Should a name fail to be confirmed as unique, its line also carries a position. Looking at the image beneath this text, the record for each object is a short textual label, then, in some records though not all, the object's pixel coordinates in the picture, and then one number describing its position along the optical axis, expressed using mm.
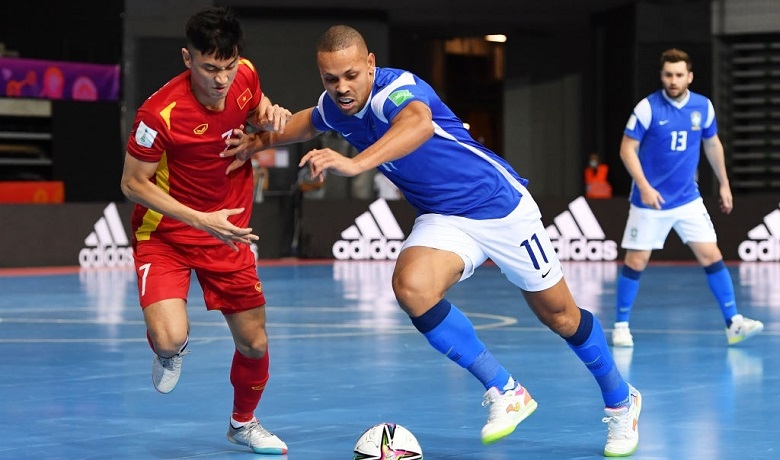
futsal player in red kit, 10225
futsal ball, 9859
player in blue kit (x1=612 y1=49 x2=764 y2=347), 17966
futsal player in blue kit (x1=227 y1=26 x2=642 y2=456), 10108
